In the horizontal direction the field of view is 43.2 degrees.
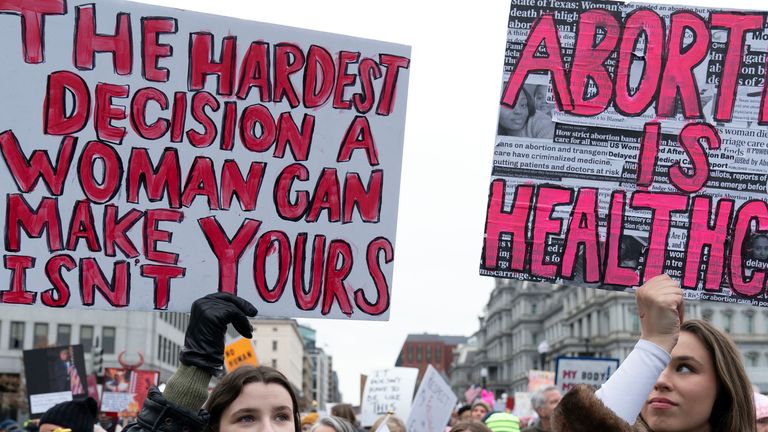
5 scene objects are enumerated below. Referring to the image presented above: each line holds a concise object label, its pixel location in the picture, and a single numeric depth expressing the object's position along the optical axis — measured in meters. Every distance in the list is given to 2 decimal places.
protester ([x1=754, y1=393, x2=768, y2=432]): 5.36
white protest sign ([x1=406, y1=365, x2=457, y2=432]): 9.70
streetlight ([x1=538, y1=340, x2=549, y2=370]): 25.86
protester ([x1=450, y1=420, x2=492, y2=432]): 5.84
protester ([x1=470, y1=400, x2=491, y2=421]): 12.29
